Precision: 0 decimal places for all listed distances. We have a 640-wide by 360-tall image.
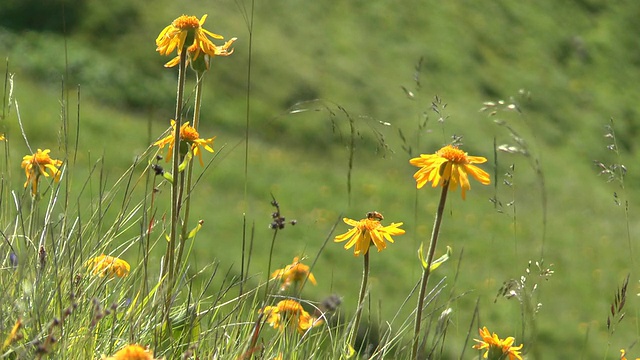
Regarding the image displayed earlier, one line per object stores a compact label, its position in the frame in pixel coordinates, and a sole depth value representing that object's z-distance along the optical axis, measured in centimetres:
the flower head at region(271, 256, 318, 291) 607
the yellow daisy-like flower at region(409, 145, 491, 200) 582
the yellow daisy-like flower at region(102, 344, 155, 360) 391
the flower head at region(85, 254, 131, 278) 610
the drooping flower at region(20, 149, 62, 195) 659
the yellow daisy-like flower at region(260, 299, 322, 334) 612
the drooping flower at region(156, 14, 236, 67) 667
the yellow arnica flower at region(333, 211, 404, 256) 645
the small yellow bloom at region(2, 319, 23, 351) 395
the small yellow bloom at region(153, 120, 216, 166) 674
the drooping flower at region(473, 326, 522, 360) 619
